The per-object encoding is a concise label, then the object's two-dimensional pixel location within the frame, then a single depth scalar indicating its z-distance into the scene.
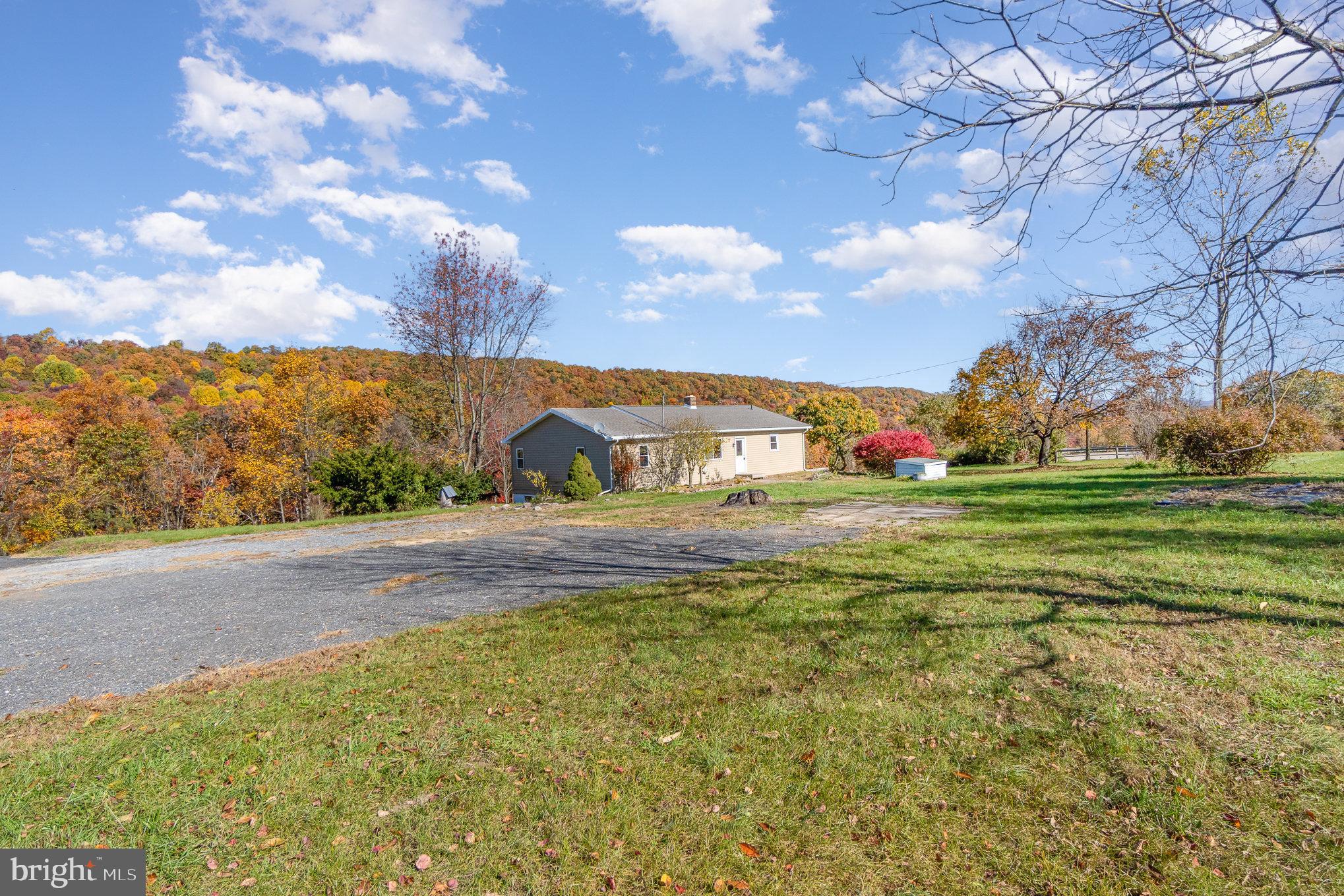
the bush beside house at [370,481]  16.44
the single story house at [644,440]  23.36
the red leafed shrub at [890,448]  22.05
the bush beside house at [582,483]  19.33
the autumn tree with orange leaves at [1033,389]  20.38
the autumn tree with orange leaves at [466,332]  20.55
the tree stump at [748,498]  13.68
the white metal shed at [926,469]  18.06
